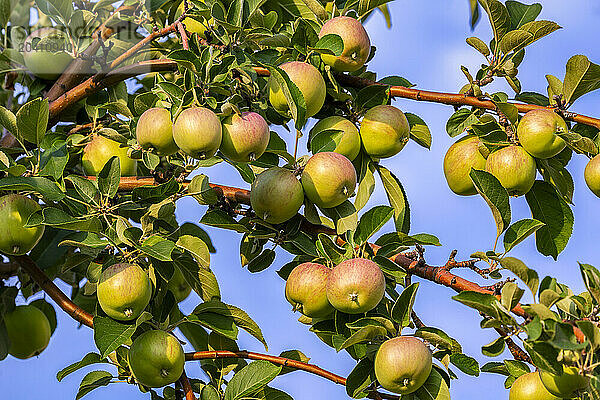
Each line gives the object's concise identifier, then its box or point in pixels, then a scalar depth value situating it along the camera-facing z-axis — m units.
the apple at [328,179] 3.46
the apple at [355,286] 3.41
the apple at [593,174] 3.49
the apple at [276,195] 3.46
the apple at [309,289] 3.47
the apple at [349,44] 3.54
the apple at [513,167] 3.52
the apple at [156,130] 3.46
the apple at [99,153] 3.67
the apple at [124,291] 3.45
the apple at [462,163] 3.58
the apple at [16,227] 3.51
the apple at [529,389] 3.38
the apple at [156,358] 3.49
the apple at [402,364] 3.41
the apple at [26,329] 3.84
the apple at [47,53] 3.75
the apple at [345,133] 3.55
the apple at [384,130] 3.56
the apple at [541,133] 3.50
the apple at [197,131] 3.40
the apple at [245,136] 3.44
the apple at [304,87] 3.48
